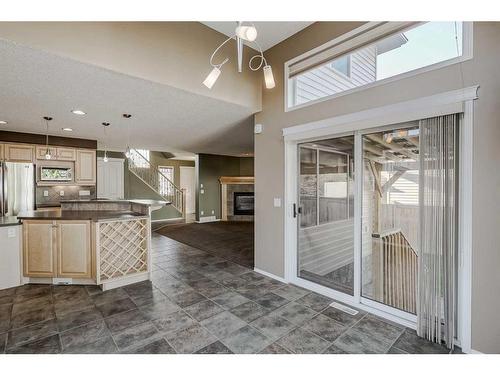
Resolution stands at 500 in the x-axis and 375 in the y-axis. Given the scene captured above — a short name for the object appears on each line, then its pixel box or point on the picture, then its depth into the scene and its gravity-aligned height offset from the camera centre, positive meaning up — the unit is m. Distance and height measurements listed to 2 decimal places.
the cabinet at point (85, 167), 5.80 +0.49
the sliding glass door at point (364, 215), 2.47 -0.34
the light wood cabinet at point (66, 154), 5.52 +0.77
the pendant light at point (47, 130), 4.07 +1.15
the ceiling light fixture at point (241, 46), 1.49 +0.94
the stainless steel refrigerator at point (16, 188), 4.76 -0.02
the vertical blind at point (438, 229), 2.02 -0.37
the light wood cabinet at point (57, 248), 3.33 -0.85
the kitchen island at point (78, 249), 3.28 -0.86
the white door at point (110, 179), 7.70 +0.26
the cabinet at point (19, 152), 4.95 +0.72
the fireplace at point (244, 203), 9.38 -0.64
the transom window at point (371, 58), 2.14 +1.37
